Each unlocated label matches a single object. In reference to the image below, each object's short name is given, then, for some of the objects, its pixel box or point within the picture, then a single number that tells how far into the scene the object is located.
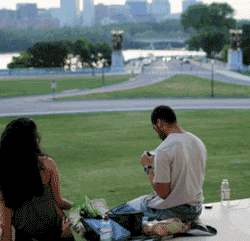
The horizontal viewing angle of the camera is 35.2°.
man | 3.99
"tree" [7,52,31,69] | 76.82
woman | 3.23
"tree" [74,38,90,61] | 77.93
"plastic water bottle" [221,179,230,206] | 5.39
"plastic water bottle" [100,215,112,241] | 3.82
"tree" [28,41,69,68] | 73.50
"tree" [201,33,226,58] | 95.50
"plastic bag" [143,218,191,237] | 4.18
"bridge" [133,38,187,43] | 197.09
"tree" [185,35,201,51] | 97.91
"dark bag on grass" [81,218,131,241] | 3.94
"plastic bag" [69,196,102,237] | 4.10
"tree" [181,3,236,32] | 119.50
